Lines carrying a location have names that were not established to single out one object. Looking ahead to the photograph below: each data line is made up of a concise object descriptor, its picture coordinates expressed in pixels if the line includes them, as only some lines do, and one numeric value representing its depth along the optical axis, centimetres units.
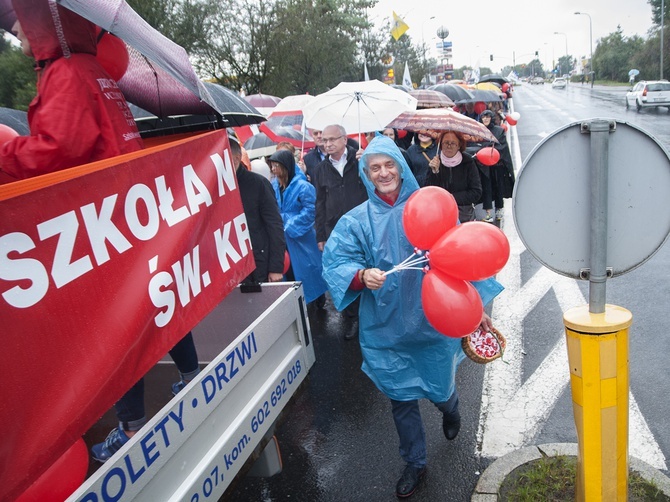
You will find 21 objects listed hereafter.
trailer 174
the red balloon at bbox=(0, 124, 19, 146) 278
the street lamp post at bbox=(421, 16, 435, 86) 5040
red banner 147
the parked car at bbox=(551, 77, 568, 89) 7394
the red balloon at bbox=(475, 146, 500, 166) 743
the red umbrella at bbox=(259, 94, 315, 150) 965
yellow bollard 211
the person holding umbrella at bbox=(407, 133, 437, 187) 647
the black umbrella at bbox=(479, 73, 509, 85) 3158
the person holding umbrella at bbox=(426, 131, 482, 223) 572
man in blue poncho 299
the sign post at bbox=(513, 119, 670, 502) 204
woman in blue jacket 550
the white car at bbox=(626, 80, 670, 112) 2594
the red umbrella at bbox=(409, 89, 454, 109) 1122
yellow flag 2248
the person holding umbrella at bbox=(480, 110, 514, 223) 803
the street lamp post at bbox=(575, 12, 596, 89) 7859
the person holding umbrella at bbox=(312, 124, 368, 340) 543
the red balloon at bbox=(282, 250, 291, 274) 547
